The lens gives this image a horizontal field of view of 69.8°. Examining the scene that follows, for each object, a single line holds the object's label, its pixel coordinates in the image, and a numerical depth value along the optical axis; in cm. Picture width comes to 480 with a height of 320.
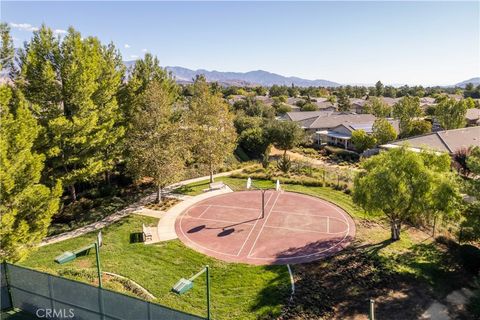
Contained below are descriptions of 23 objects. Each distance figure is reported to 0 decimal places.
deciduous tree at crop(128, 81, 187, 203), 2739
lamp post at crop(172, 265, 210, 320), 1007
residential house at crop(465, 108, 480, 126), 7370
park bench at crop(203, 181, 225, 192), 2904
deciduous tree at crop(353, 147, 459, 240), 1923
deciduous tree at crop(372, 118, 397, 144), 5512
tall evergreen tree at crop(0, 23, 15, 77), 2005
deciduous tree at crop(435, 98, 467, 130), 6284
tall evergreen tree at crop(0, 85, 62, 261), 1439
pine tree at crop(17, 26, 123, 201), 2419
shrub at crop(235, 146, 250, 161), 5197
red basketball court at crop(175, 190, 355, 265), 2045
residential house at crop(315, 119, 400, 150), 6169
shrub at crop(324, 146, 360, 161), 5466
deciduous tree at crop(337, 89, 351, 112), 10738
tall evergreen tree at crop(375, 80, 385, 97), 15176
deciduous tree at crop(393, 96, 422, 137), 6178
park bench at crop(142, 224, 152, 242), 2200
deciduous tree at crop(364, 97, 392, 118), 8397
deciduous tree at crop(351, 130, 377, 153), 5422
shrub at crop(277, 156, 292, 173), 3759
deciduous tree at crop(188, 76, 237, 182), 3272
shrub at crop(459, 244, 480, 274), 1870
